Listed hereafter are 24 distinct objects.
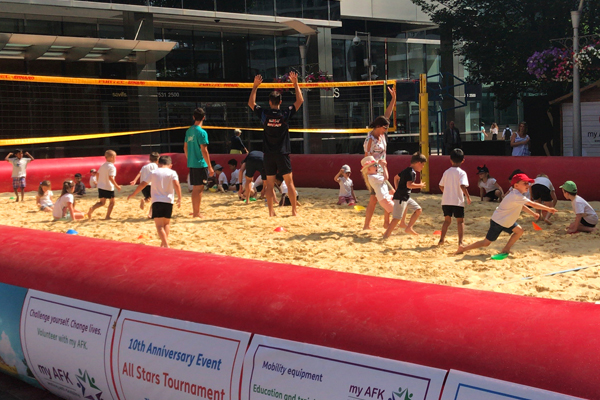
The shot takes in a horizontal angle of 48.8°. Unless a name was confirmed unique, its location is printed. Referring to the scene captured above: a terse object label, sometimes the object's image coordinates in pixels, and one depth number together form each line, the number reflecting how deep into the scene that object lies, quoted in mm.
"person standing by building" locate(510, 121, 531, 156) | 12688
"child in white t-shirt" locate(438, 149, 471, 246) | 7070
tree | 15633
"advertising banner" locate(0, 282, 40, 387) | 3850
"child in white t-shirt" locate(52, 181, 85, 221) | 9617
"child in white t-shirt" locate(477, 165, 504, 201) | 10719
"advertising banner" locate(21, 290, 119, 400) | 3344
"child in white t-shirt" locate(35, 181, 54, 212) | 10974
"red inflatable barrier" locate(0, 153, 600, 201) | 10445
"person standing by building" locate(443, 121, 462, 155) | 15211
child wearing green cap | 7648
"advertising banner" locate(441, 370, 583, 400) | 2016
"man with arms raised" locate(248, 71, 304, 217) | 8961
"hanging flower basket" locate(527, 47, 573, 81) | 13616
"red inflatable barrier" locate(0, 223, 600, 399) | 2094
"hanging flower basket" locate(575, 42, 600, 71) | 12703
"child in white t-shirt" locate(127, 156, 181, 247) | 7047
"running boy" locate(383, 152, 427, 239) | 7469
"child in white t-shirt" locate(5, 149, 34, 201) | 12469
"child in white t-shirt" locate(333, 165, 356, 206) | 10953
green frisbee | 6541
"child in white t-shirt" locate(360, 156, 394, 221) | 7785
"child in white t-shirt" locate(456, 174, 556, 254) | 6484
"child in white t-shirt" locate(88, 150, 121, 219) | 9703
